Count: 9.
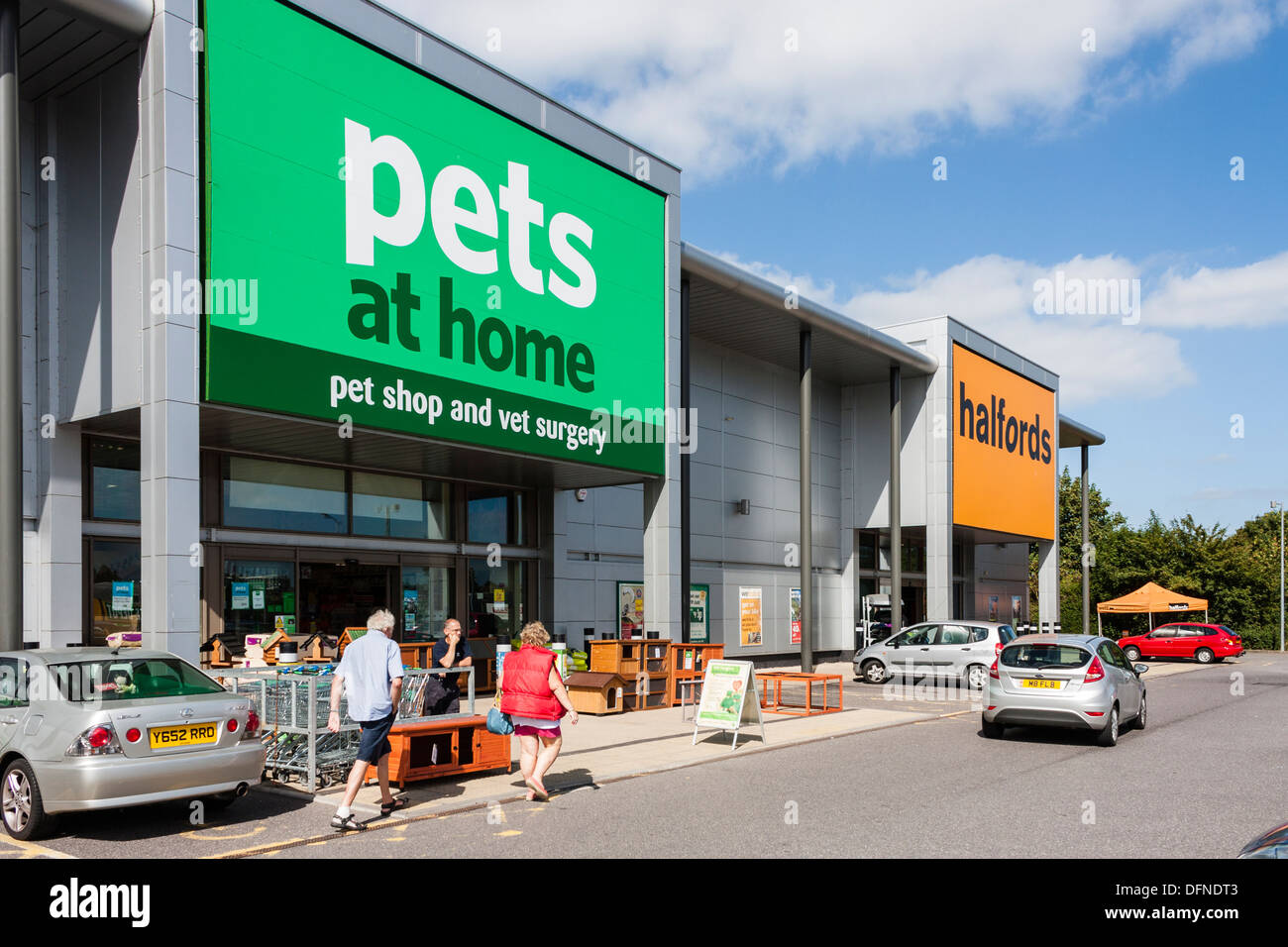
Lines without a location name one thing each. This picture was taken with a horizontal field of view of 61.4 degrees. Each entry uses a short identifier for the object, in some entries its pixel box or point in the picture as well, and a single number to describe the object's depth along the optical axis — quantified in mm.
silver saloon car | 8102
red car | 38000
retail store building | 12227
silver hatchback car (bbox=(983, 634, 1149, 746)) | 14008
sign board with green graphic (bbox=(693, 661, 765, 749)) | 13906
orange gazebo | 43438
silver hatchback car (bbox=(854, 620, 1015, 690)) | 23312
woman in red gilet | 10117
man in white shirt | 9086
